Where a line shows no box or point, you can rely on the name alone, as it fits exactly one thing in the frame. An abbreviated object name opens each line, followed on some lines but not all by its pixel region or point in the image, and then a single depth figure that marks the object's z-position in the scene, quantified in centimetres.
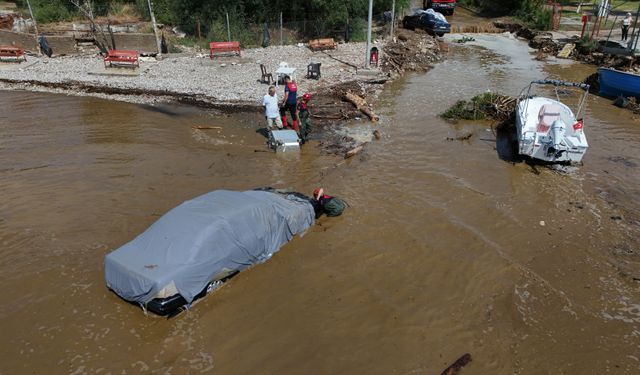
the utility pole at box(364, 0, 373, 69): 2020
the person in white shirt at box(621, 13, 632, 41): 2817
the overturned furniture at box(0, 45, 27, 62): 2311
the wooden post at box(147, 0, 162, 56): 2399
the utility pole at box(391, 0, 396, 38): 2893
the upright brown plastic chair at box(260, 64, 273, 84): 2000
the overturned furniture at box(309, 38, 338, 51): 2598
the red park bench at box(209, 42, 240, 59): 2378
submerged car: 742
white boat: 1341
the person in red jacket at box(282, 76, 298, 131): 1477
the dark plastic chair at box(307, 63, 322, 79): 2080
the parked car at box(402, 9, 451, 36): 3303
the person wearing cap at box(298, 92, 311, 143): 1459
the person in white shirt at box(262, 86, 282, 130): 1454
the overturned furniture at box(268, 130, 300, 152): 1412
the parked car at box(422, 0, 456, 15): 3903
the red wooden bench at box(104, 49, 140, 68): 2175
